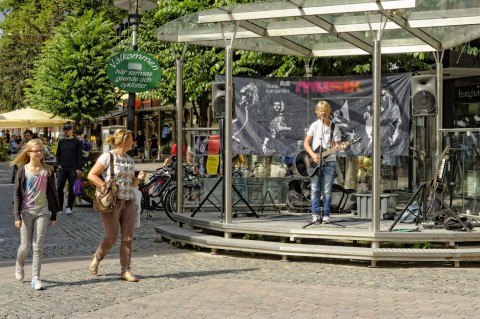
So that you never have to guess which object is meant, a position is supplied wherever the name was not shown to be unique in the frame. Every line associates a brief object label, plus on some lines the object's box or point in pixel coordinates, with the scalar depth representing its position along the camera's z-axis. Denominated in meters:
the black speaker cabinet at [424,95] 12.07
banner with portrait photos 13.98
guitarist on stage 11.97
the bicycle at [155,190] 16.91
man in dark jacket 17.41
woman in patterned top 9.20
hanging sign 15.17
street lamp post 16.30
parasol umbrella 37.69
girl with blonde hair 8.91
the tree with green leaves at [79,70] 41.47
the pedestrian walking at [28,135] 22.45
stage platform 10.59
